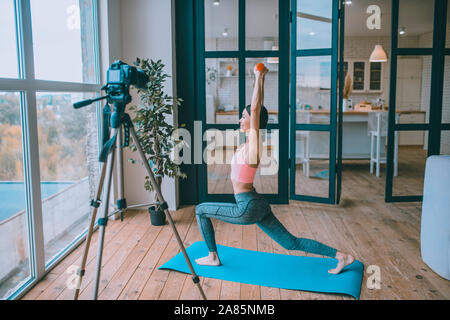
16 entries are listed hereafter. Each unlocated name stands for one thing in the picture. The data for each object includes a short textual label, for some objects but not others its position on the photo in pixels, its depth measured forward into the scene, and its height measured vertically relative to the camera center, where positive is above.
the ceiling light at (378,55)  6.97 +0.86
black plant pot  3.66 -1.01
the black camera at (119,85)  1.86 +0.10
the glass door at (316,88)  4.25 +0.18
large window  2.26 -0.18
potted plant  3.44 -0.20
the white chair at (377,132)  6.02 -0.43
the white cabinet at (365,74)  10.59 +0.80
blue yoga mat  2.45 -1.11
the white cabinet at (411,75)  4.65 +0.39
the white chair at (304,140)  4.49 -0.42
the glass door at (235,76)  4.10 +0.32
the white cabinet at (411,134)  4.37 -0.40
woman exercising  2.32 -0.62
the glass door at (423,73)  4.22 +0.34
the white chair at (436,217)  2.55 -0.75
